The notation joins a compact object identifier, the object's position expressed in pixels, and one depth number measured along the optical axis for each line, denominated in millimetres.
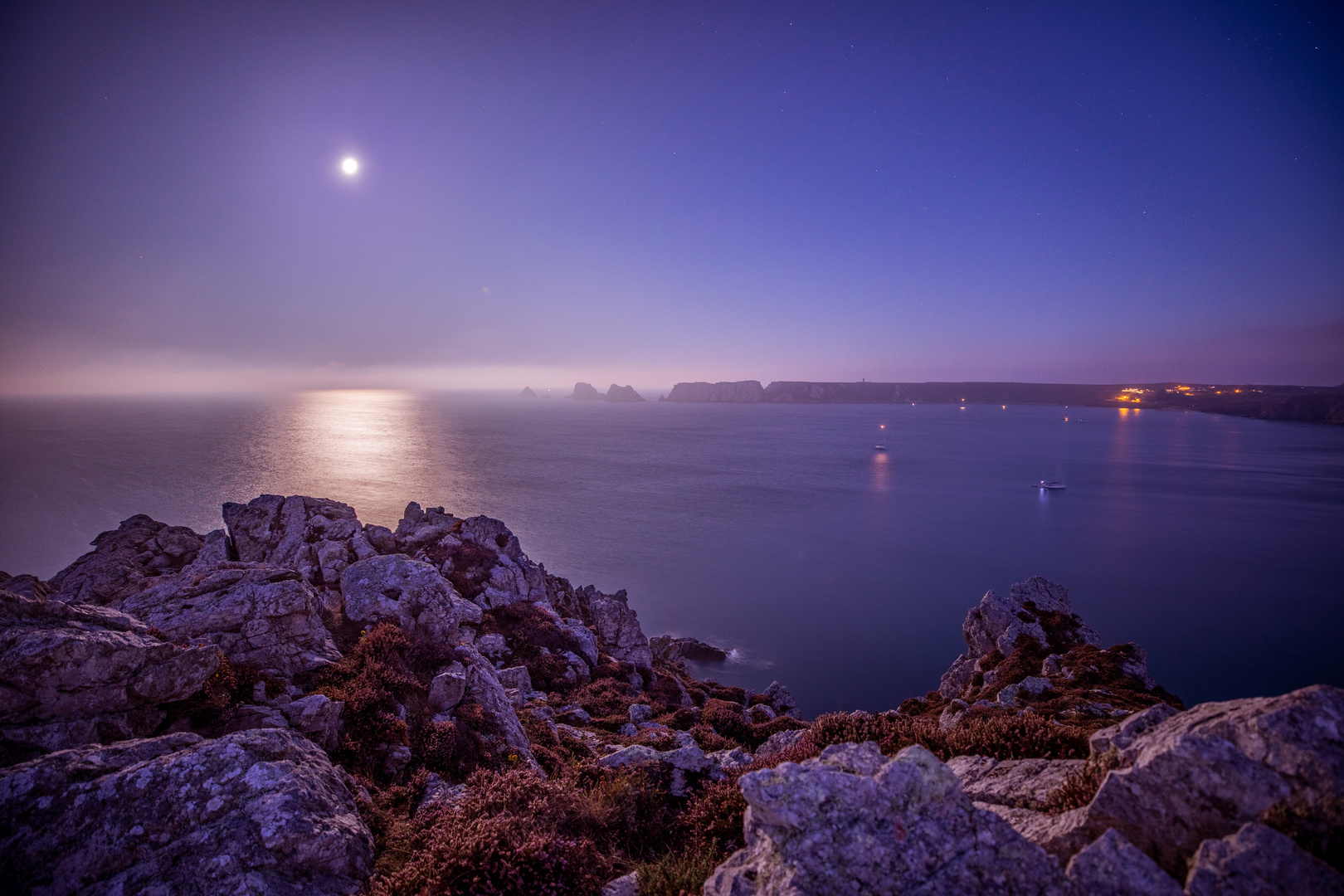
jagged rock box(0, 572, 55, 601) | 17120
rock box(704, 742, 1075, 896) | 4598
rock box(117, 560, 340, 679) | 12164
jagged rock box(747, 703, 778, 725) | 21652
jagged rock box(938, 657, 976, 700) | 23516
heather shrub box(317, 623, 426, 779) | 10016
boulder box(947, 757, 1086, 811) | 5949
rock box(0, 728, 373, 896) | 5777
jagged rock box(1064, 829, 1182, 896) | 4027
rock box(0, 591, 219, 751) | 7684
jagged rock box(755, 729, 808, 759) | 14258
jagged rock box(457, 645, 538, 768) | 12162
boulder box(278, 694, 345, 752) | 9539
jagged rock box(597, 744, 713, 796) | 9898
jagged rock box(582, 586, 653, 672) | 28141
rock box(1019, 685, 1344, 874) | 4156
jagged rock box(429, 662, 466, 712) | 12086
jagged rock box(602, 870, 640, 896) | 6180
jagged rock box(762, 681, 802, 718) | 26531
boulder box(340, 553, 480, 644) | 15469
